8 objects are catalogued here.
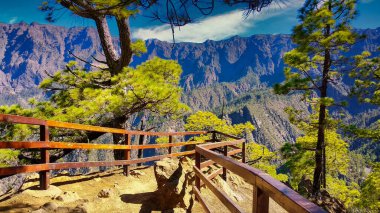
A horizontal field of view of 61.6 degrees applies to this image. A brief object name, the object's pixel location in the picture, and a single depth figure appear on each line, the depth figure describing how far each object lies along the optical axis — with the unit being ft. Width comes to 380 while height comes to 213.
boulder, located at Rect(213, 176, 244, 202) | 27.48
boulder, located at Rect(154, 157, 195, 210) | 20.52
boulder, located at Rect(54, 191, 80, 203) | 20.38
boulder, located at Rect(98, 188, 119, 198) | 23.17
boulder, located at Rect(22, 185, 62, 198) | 20.53
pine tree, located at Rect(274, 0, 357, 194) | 49.93
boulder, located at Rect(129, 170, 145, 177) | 32.59
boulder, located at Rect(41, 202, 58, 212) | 15.70
